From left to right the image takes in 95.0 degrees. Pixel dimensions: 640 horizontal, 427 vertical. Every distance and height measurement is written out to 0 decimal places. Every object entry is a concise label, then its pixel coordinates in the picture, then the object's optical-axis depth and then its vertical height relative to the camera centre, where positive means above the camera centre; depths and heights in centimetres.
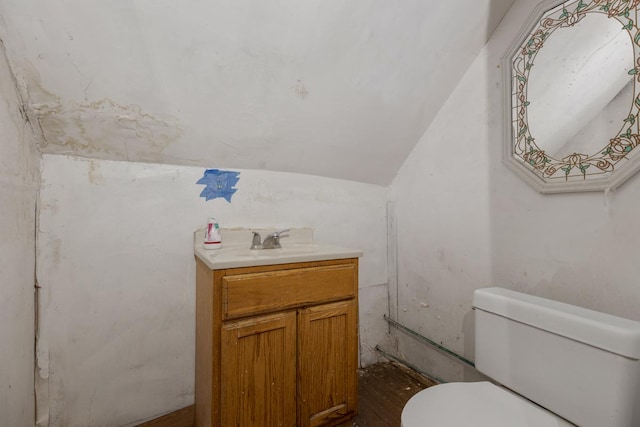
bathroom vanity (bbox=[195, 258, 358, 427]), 101 -49
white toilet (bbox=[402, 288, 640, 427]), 77 -47
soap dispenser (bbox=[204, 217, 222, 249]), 137 -9
